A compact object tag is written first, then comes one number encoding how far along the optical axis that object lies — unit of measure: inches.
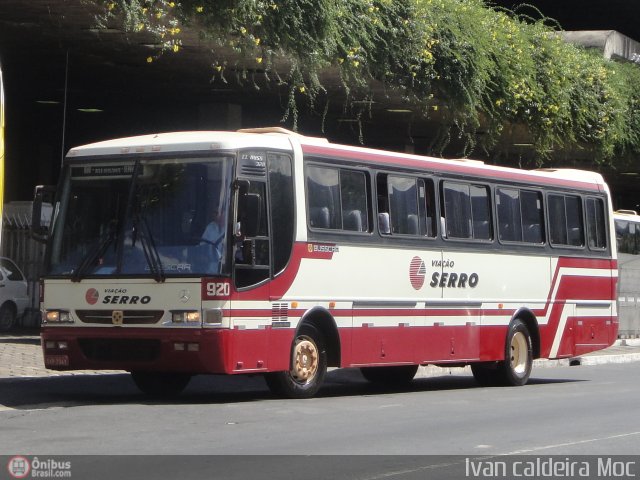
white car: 1095.6
